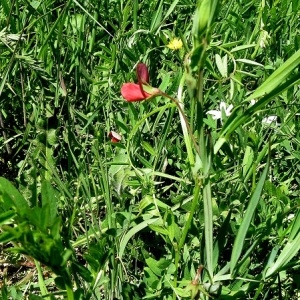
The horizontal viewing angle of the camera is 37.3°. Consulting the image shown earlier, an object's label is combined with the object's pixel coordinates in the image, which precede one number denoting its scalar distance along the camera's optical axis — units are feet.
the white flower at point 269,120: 1.01
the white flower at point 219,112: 1.00
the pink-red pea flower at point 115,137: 0.95
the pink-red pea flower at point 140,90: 0.66
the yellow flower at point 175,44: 1.11
